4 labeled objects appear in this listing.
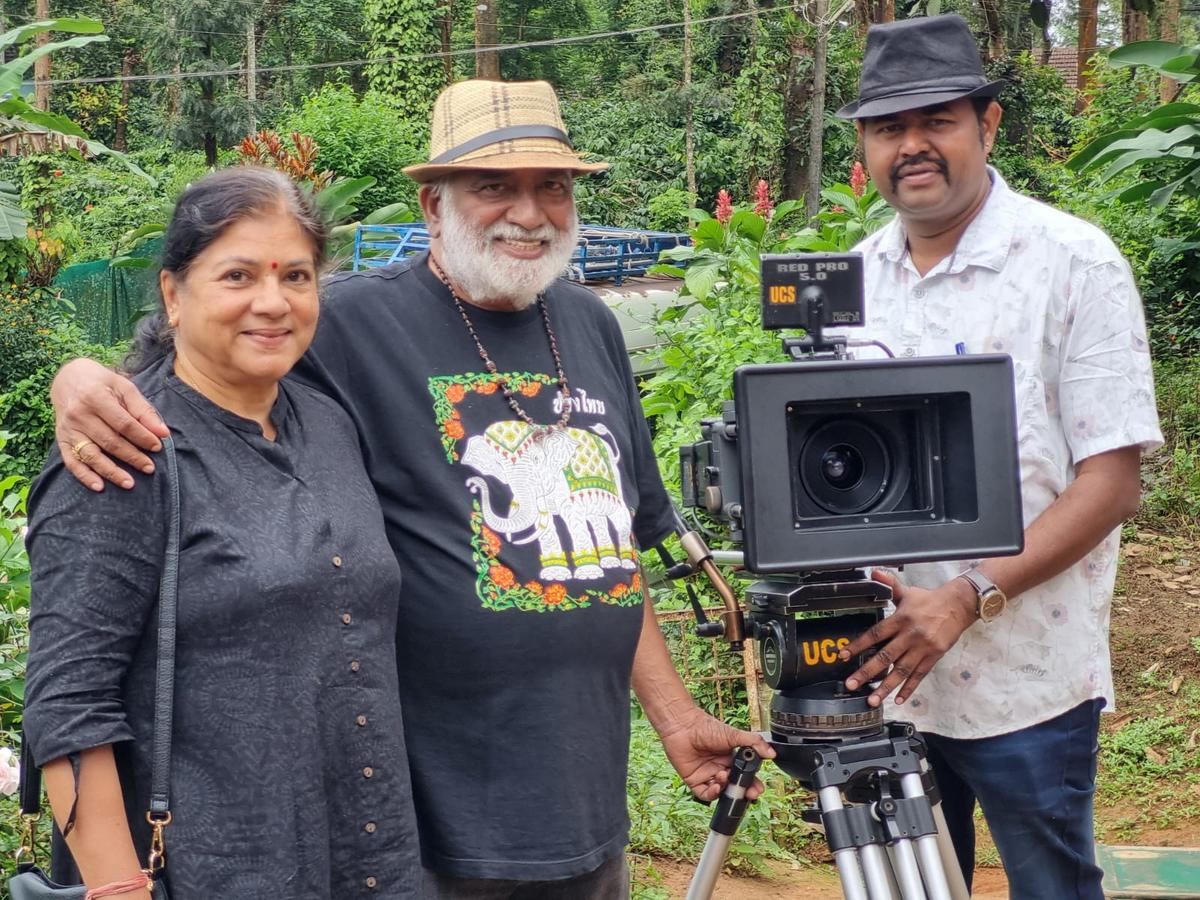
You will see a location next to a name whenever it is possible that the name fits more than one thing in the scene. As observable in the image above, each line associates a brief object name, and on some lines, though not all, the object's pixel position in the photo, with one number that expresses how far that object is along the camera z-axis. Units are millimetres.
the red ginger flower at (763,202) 5988
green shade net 14164
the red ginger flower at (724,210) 5770
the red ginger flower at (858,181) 5883
